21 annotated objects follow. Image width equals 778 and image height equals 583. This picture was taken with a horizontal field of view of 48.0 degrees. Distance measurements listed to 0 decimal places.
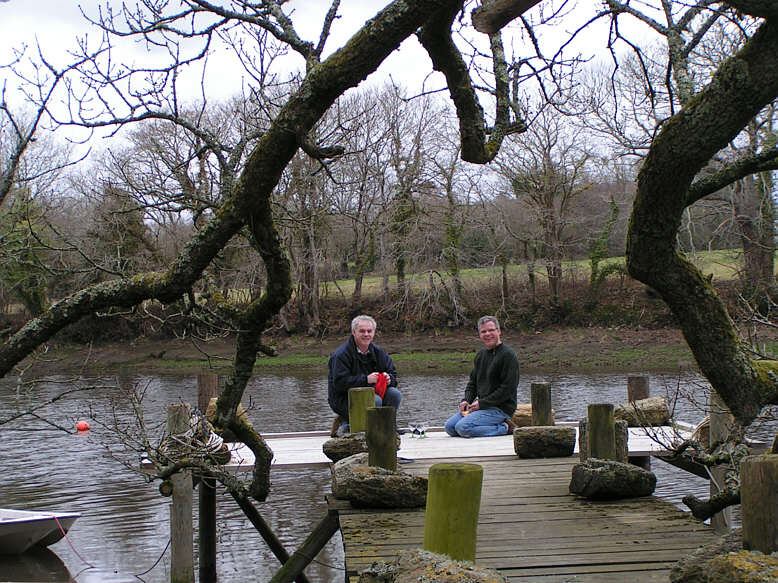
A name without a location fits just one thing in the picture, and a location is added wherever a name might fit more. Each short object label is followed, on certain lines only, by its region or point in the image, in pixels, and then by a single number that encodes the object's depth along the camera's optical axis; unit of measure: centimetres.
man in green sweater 1031
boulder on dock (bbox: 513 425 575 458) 937
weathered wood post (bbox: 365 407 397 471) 754
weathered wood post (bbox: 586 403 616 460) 782
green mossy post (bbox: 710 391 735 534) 876
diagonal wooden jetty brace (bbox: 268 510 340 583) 833
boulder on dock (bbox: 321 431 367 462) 897
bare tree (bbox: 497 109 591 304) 3416
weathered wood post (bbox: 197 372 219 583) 1046
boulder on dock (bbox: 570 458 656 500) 728
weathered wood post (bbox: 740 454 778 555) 398
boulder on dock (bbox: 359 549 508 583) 410
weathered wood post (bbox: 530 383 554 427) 1042
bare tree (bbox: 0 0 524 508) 378
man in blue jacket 1007
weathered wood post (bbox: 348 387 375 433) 880
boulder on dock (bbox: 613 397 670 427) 1141
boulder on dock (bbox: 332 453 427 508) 728
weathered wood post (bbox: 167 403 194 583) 927
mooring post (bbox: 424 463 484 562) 469
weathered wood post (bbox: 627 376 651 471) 1214
